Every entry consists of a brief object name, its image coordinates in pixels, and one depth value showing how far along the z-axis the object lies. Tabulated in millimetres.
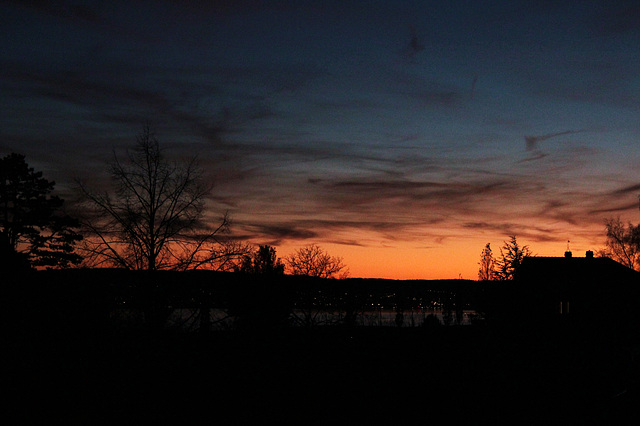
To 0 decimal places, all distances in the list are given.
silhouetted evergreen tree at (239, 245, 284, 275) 26520
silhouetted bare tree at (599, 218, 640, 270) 73125
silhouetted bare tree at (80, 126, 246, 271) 25438
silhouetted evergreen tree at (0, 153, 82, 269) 54094
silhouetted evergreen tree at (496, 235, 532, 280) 61844
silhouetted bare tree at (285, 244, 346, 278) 46109
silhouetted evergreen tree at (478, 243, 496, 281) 115362
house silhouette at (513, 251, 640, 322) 46562
